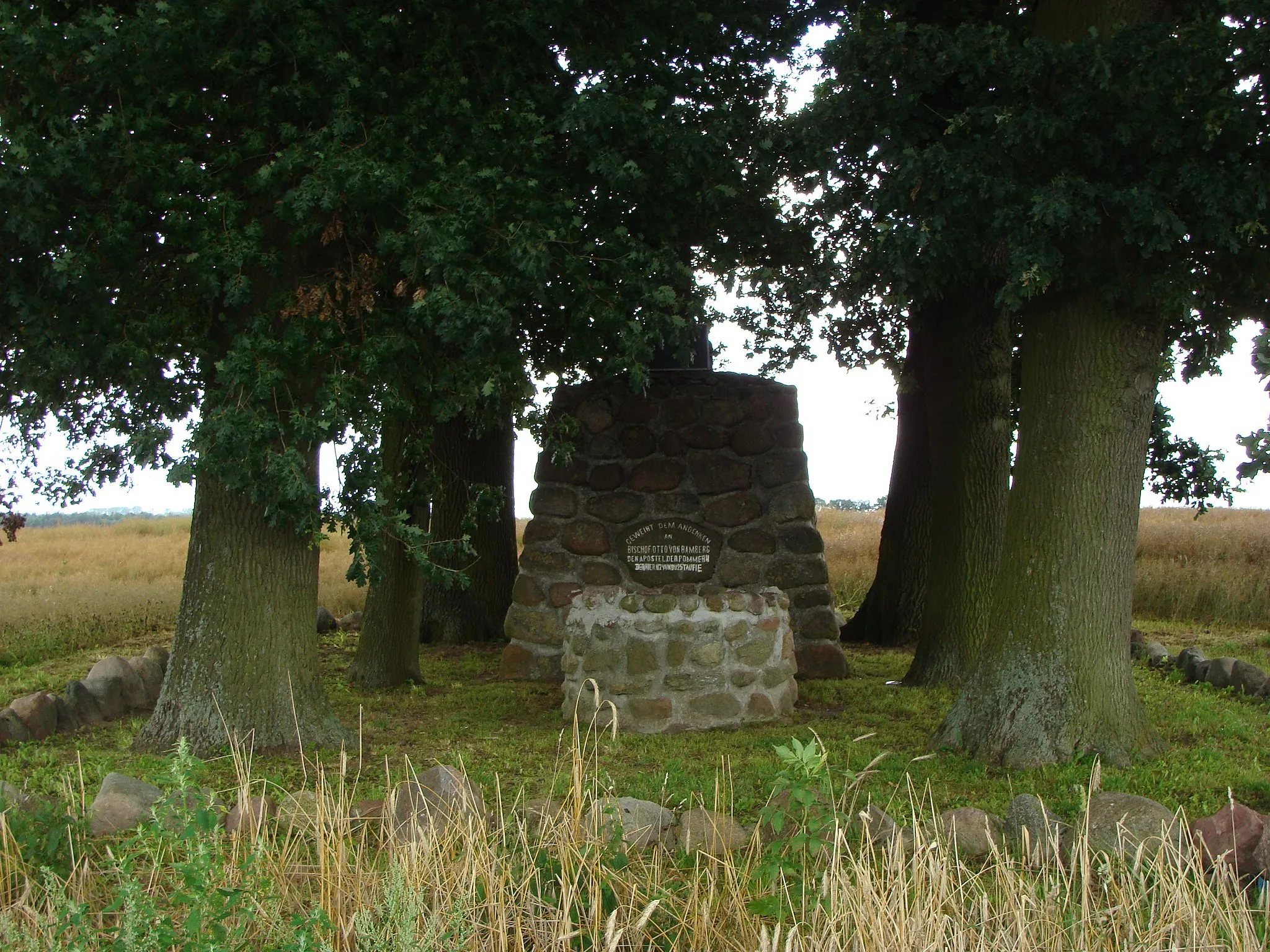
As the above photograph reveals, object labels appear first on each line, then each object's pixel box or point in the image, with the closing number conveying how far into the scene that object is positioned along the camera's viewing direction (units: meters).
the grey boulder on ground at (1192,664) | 10.48
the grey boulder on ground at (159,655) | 9.77
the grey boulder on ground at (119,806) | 5.42
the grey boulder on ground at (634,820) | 4.71
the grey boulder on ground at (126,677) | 9.02
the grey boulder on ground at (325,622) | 13.70
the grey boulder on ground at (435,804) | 4.75
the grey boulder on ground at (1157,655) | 11.02
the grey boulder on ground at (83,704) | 8.55
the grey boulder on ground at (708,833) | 5.02
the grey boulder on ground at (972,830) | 5.30
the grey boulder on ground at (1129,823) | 5.02
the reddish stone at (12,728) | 7.84
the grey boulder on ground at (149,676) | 9.32
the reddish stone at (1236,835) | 5.08
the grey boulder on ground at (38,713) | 8.02
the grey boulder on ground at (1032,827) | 5.10
